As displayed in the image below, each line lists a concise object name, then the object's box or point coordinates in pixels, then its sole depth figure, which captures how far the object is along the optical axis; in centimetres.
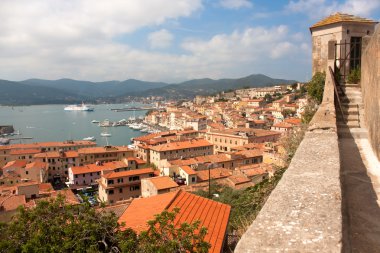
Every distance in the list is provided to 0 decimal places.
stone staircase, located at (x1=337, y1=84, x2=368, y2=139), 830
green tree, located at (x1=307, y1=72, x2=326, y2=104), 1310
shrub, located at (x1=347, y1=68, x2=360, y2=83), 1316
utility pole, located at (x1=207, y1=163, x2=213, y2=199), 2342
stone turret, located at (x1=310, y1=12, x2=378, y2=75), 1416
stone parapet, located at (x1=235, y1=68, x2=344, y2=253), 241
